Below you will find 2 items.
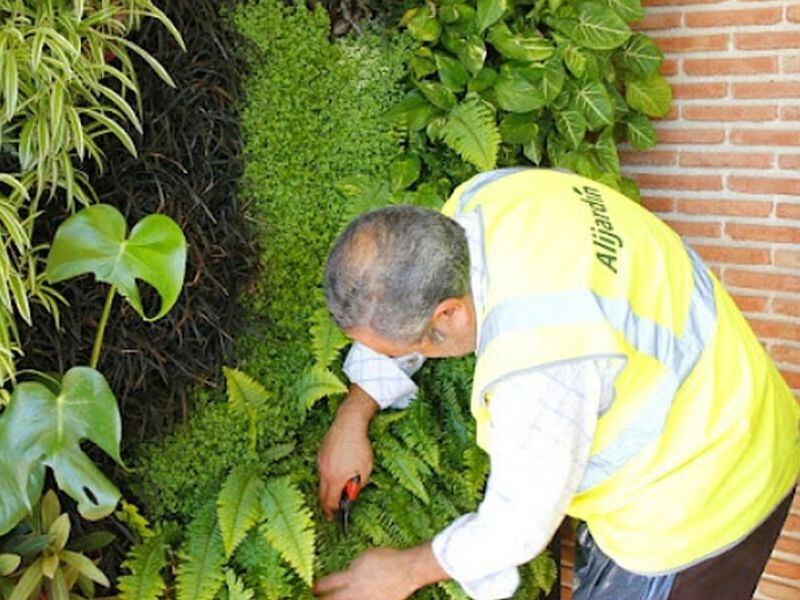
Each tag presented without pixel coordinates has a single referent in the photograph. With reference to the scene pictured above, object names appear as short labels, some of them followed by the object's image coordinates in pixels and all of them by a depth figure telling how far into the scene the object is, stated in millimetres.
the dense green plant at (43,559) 1704
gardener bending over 1438
